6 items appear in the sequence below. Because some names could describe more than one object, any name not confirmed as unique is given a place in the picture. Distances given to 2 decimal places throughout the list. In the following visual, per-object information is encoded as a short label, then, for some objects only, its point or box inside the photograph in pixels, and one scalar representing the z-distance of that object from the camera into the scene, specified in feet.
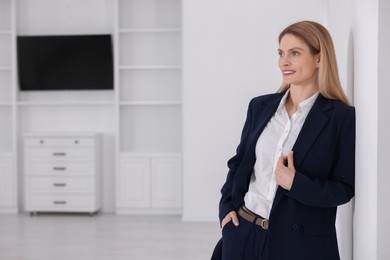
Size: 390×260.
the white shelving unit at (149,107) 21.78
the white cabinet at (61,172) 21.39
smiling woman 6.02
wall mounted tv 22.15
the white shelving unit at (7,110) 22.26
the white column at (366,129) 5.68
